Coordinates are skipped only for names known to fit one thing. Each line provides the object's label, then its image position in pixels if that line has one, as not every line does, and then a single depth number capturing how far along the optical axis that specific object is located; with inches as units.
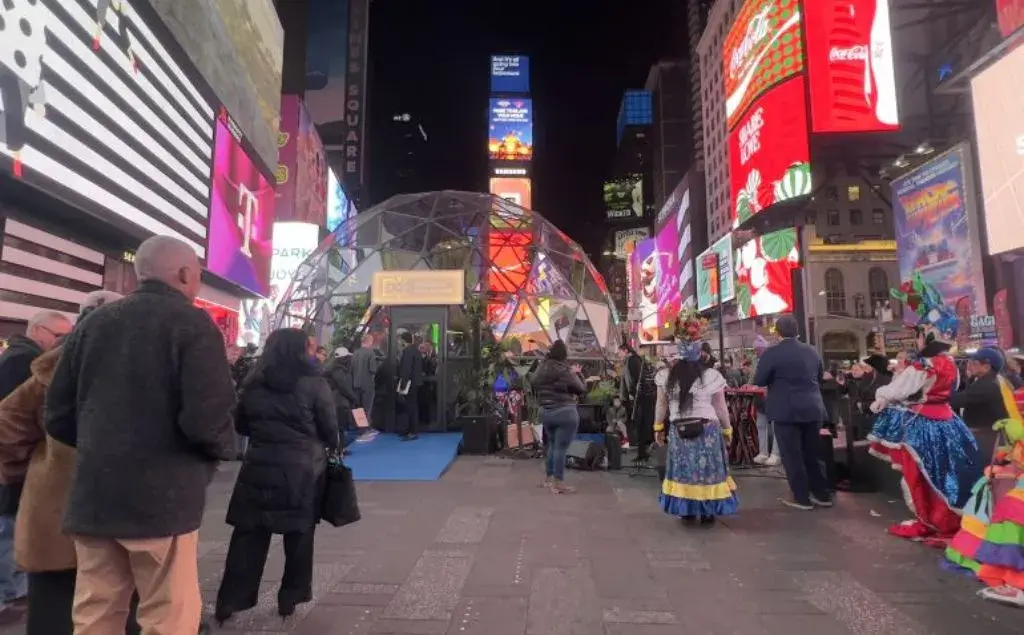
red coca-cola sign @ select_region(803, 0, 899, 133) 1067.9
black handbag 135.0
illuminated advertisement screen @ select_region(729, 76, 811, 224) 1216.8
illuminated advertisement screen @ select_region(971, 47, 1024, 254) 486.3
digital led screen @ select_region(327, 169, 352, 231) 1179.9
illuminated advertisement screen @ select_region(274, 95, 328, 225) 939.3
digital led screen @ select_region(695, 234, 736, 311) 1752.0
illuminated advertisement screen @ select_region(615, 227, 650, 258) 3586.6
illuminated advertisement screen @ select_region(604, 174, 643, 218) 3735.2
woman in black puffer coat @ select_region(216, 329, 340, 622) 127.5
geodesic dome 512.4
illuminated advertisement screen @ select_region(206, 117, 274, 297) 503.8
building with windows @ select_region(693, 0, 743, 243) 2315.5
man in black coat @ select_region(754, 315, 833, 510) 231.5
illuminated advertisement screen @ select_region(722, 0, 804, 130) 1203.2
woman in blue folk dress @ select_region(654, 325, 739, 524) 209.8
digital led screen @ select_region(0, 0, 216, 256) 225.9
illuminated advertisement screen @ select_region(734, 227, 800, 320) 1545.3
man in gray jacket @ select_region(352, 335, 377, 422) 419.2
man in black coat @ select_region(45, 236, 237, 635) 80.0
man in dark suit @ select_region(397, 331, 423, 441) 421.4
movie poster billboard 738.8
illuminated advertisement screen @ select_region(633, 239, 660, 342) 2655.0
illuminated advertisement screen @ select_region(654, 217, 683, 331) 2403.9
